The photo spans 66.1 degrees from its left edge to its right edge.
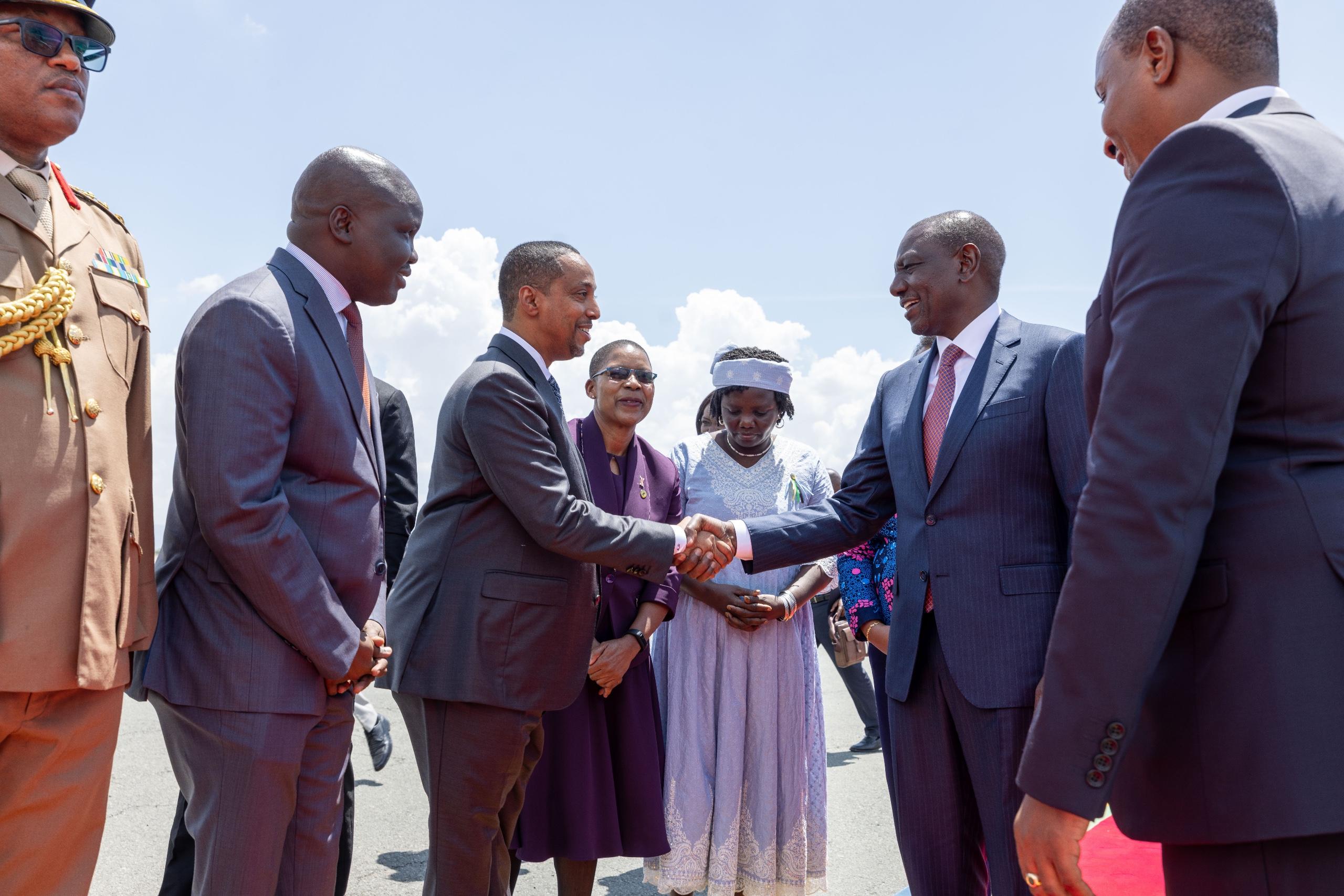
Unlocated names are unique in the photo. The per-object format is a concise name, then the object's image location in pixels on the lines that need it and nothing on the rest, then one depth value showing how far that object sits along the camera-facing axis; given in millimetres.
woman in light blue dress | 4535
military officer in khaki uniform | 2160
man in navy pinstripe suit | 2750
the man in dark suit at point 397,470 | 4895
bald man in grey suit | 2438
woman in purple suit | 4176
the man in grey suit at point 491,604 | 3199
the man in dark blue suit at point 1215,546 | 1515
